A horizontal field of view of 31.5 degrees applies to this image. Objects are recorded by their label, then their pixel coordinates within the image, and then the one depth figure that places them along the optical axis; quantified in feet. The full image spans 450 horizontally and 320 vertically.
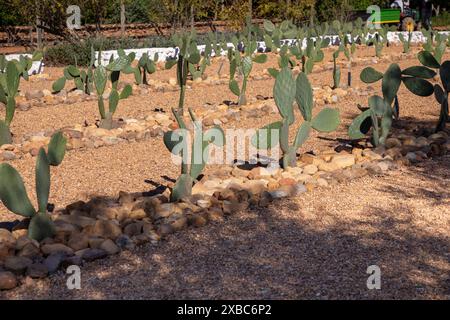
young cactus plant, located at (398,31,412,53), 52.11
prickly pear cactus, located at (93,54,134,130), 26.58
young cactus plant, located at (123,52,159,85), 36.52
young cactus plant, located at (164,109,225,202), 17.03
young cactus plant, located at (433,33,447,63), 36.19
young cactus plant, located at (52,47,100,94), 33.42
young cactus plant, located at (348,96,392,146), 21.71
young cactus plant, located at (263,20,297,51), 49.29
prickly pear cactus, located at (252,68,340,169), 19.69
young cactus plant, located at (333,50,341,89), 35.06
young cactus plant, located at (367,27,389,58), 50.53
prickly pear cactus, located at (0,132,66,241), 14.42
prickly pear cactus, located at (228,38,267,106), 30.42
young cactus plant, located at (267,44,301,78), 31.74
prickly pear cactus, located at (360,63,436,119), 22.22
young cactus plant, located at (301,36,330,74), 34.82
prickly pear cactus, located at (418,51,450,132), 23.57
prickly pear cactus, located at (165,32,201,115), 29.64
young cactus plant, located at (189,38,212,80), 38.86
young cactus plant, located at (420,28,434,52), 43.80
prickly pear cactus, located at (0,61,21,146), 24.57
